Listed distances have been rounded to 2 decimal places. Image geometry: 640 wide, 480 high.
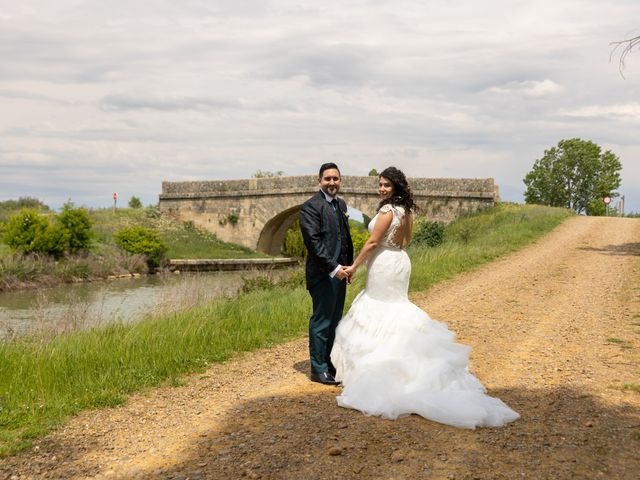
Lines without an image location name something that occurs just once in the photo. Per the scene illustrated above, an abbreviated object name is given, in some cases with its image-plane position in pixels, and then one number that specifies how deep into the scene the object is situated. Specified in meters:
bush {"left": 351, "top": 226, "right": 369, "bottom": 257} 35.75
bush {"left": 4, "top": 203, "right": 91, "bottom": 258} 26.50
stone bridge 27.70
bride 4.62
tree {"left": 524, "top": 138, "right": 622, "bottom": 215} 45.59
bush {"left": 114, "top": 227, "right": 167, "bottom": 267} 29.84
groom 5.59
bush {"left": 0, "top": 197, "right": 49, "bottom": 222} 40.97
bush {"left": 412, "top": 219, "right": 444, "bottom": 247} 20.00
